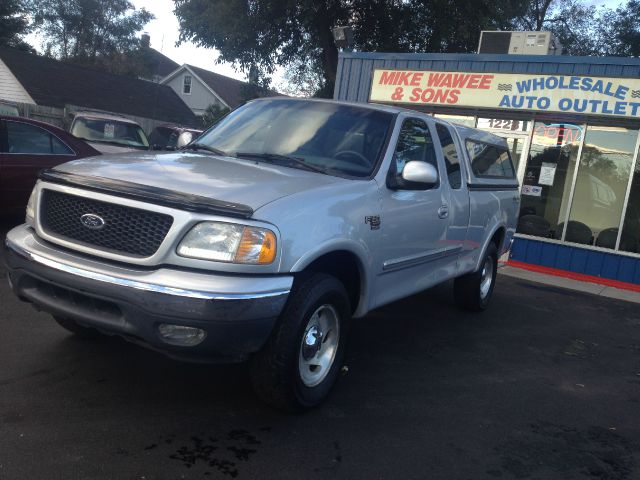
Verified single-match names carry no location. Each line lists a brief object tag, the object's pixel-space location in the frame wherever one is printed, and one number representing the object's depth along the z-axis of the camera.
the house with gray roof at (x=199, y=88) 46.72
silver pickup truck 3.02
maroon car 7.56
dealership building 10.10
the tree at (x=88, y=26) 51.91
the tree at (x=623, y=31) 34.28
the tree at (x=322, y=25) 21.17
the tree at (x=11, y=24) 39.75
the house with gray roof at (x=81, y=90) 29.02
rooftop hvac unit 11.81
